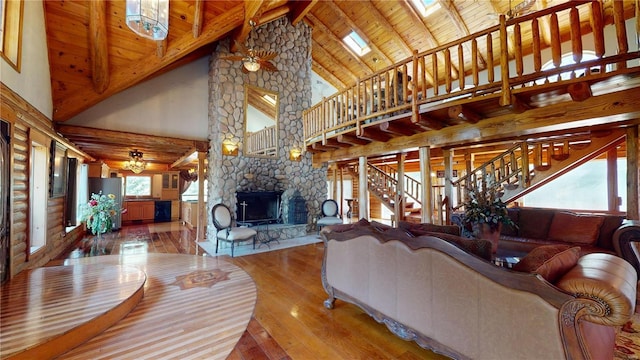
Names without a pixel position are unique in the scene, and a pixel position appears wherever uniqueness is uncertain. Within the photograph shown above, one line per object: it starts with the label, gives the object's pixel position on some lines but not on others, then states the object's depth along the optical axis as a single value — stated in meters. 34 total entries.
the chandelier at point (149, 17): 2.46
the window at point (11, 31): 2.80
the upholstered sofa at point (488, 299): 1.23
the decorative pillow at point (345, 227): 2.95
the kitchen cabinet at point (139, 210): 8.80
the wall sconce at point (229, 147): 6.00
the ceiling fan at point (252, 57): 4.77
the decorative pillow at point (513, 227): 4.51
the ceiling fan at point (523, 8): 3.91
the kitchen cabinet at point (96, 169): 7.89
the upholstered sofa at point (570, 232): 3.21
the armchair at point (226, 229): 4.95
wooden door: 2.74
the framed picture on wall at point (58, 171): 4.19
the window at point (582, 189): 7.07
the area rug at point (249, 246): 5.17
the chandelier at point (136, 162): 6.82
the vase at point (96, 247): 4.97
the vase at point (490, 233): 2.98
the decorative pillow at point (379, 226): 2.60
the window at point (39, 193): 3.84
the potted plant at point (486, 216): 2.93
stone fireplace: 6.07
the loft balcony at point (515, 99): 2.68
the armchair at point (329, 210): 6.71
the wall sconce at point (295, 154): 7.01
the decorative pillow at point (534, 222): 4.23
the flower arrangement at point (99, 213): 4.88
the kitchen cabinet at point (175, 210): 10.00
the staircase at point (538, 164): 4.82
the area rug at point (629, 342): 1.91
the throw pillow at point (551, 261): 1.46
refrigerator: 7.20
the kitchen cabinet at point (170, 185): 10.09
